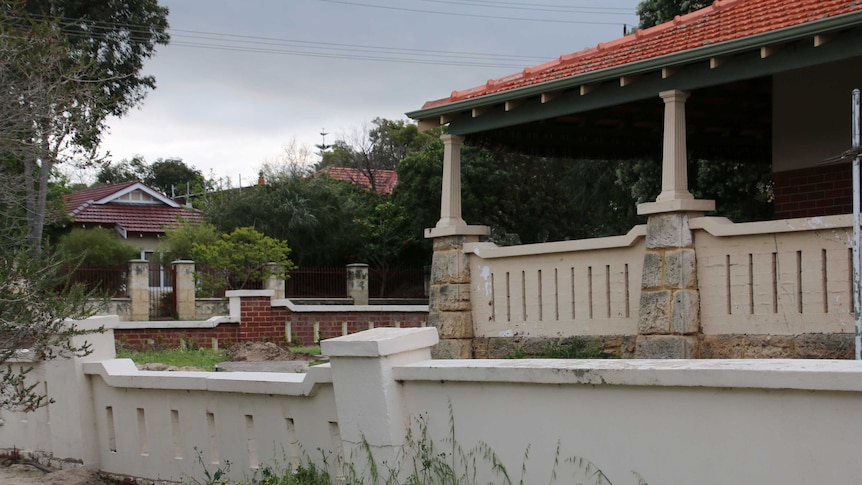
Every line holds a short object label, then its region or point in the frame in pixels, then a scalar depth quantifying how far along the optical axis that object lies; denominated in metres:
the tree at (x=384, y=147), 48.94
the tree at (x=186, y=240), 35.34
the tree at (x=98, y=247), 33.84
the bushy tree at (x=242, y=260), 30.47
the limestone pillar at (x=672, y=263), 10.35
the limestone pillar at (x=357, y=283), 32.03
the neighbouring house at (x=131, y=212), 42.22
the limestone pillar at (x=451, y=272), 13.02
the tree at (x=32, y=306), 7.20
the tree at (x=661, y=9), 20.77
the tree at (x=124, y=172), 67.86
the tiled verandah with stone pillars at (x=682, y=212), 9.53
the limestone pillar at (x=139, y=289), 28.12
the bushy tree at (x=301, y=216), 35.88
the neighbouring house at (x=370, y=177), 46.59
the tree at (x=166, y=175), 75.88
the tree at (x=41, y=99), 8.02
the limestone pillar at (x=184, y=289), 28.78
